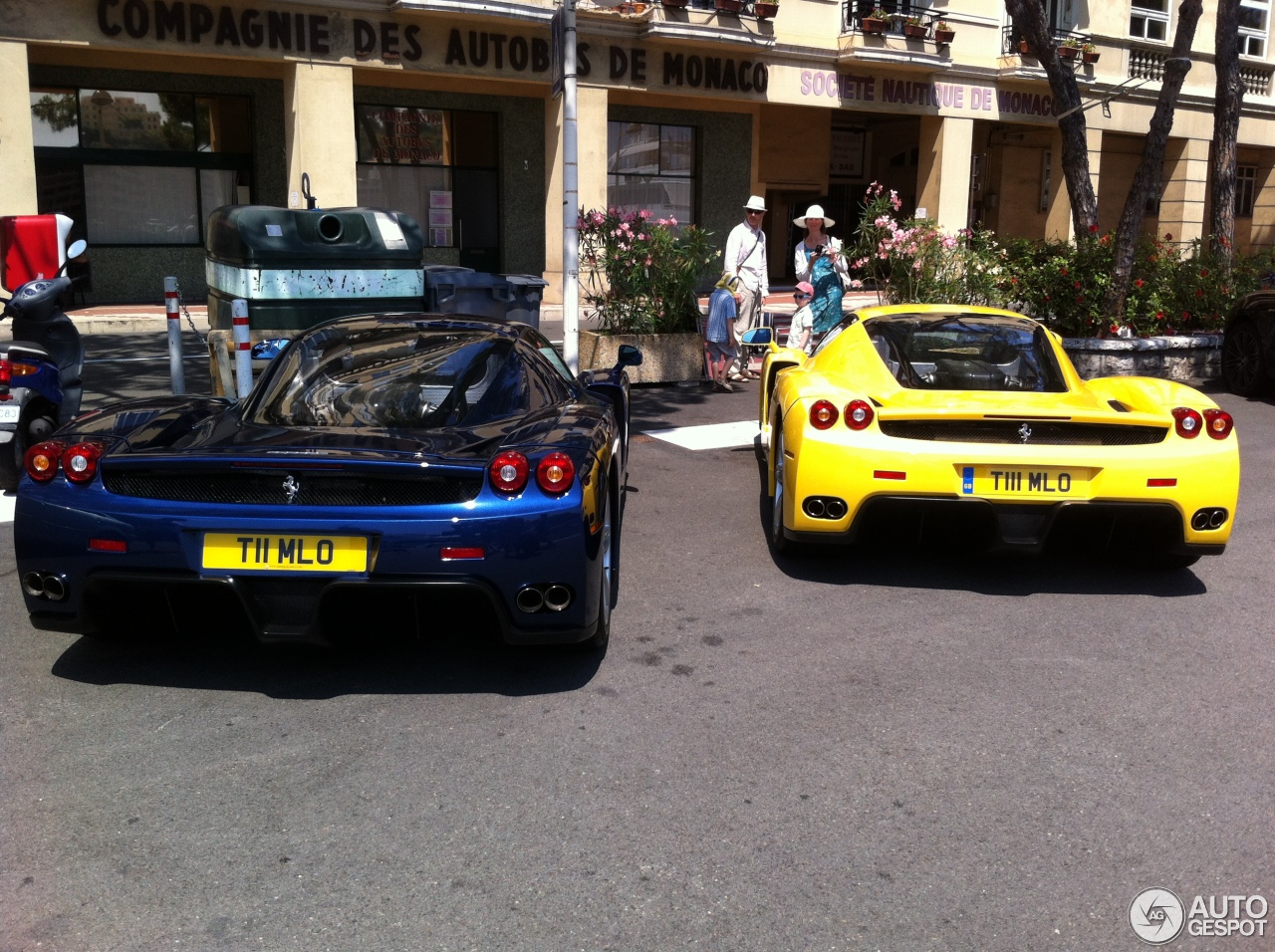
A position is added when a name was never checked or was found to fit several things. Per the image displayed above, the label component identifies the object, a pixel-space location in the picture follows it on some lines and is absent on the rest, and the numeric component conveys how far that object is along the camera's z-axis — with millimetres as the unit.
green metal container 9539
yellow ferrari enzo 5375
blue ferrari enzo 3990
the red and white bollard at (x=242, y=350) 7964
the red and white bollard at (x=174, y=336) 9117
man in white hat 12102
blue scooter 7238
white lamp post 11031
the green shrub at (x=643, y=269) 11852
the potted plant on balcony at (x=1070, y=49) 26625
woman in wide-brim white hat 10711
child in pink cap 11633
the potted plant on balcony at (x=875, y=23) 24031
